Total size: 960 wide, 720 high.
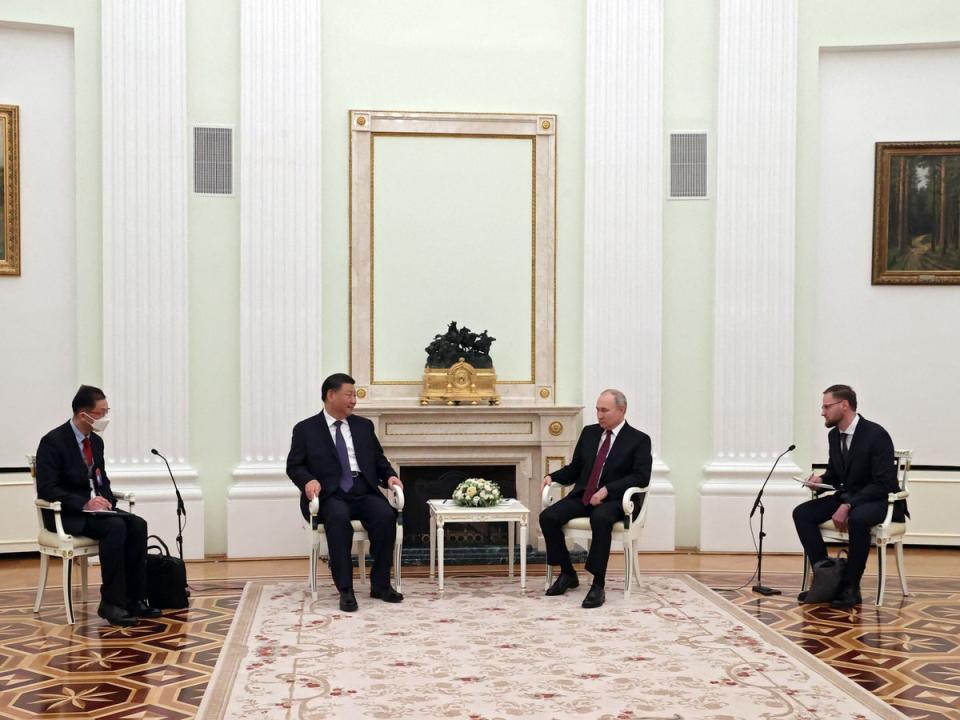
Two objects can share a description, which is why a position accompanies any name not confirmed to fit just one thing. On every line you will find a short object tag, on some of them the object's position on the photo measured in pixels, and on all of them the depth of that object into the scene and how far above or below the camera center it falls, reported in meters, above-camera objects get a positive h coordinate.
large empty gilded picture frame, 9.54 +0.63
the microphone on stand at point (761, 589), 7.78 -1.95
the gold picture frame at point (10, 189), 9.21 +1.04
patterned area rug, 5.17 -1.87
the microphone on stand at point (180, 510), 7.50 -1.39
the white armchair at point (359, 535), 7.55 -1.55
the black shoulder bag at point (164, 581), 7.13 -1.74
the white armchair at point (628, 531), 7.62 -1.52
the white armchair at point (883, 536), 7.42 -1.52
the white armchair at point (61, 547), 6.82 -1.47
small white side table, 7.81 -1.44
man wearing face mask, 6.82 -1.25
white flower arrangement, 7.96 -1.30
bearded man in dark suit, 7.39 -1.19
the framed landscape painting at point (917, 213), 9.80 +0.92
